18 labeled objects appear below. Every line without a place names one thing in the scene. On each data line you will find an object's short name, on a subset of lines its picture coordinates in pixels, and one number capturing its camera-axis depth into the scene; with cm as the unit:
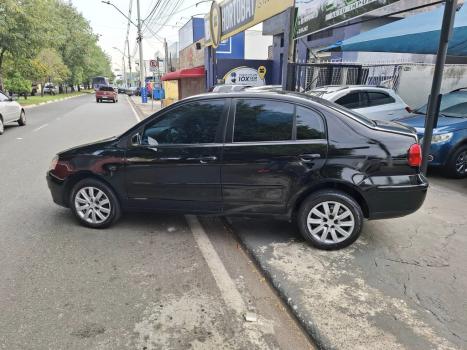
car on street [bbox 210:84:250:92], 1365
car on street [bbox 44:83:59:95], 5132
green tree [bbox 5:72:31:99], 3219
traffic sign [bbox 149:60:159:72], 3036
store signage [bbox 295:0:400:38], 797
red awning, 2484
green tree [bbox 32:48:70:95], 3497
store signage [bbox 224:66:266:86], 1844
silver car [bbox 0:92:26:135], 1328
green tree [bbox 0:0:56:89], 1880
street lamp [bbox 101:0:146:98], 3064
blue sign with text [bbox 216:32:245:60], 2989
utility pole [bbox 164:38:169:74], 4159
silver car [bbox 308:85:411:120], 896
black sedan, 397
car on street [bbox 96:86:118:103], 3584
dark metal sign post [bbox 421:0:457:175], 509
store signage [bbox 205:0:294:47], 1245
